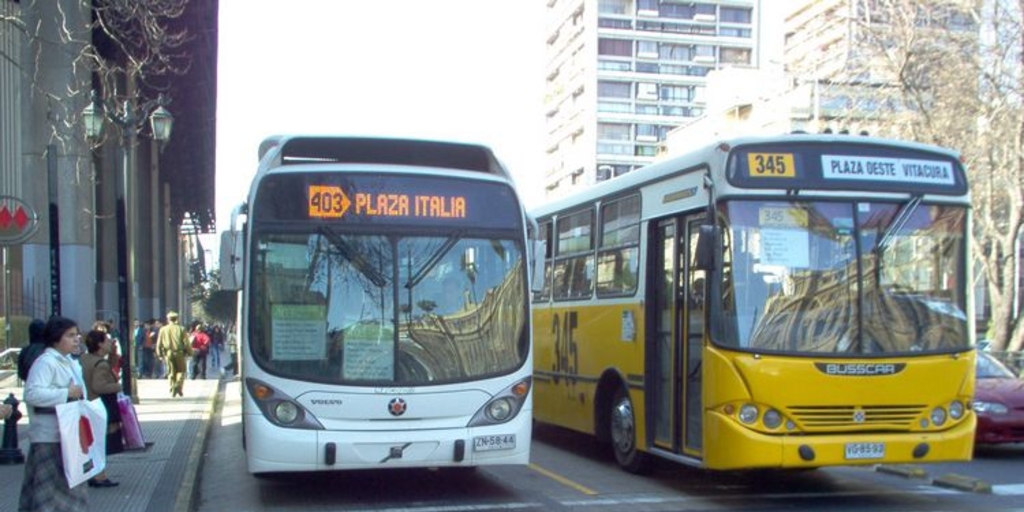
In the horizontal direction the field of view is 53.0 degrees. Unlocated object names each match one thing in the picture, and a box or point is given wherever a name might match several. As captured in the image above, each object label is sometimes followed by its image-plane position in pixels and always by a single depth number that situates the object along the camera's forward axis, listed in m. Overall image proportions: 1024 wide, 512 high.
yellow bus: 8.62
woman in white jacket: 7.12
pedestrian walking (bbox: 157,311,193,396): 20.61
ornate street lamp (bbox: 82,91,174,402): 16.36
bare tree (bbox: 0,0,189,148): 13.53
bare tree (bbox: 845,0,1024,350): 22.64
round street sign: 11.33
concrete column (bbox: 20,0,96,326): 16.91
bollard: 11.55
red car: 12.83
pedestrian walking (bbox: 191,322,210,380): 29.88
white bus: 8.76
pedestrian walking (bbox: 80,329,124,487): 9.76
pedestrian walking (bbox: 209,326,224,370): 42.66
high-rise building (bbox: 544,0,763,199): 93.56
